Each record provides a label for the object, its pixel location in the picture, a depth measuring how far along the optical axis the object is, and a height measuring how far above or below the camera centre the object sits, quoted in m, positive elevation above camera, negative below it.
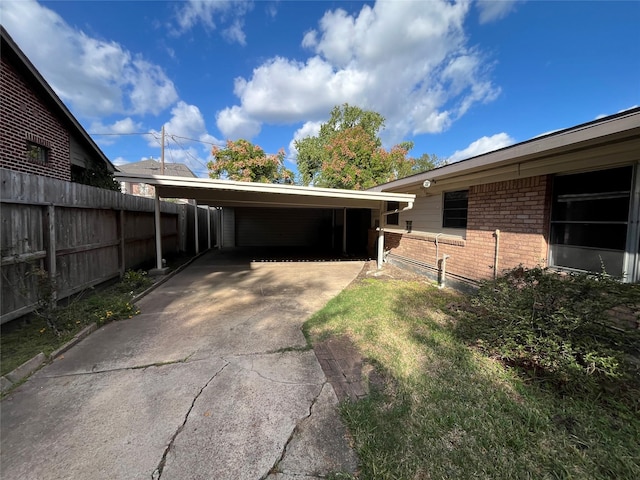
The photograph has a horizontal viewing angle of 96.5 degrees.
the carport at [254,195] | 6.79 +0.86
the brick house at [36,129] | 6.41 +2.42
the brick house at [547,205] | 3.38 +0.40
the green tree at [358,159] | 20.38 +4.99
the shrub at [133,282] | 6.00 -1.34
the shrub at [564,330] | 2.55 -1.00
